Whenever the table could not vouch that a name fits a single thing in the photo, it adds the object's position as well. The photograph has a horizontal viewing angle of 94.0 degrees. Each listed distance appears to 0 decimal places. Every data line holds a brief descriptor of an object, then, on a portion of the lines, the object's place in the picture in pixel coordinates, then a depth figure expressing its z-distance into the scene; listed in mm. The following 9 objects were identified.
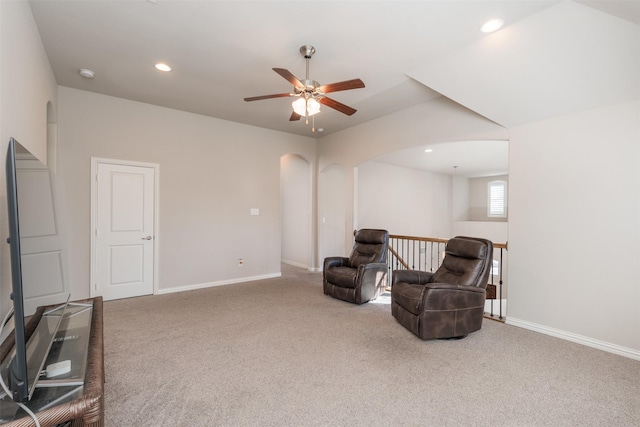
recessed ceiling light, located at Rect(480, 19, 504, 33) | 2598
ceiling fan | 2701
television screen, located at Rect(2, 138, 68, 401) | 1104
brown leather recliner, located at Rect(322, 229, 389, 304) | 4188
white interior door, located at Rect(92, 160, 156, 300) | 4324
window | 9471
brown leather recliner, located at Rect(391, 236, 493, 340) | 2992
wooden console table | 1069
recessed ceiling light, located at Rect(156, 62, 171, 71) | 3426
